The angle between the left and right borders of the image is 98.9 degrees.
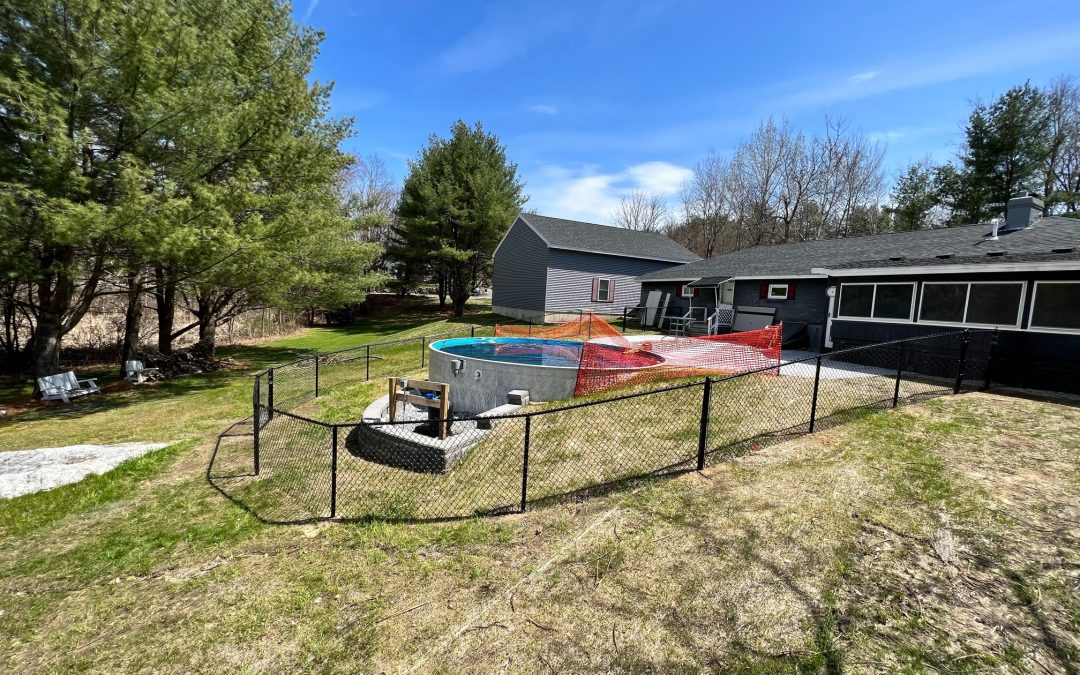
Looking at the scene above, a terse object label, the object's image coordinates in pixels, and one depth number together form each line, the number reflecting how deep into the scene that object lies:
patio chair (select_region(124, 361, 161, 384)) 13.75
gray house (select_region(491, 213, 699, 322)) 24.03
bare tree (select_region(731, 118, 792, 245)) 34.59
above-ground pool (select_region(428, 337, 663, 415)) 9.03
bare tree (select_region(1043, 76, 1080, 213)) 25.19
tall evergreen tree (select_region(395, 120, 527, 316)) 29.69
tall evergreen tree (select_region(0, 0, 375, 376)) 9.12
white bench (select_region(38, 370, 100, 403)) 11.53
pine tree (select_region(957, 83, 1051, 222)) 23.95
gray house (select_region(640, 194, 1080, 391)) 9.12
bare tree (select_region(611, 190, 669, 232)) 47.75
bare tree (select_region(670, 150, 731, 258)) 39.59
